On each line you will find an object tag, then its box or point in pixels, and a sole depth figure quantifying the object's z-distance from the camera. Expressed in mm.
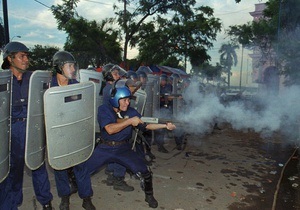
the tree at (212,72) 54497
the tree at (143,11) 21866
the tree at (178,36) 22203
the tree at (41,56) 33681
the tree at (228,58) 61516
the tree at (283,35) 12773
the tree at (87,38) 21484
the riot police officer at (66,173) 3266
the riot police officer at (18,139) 2826
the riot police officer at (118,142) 3426
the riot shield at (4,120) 2074
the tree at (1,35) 10434
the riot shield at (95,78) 5305
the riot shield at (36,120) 2654
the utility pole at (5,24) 9178
